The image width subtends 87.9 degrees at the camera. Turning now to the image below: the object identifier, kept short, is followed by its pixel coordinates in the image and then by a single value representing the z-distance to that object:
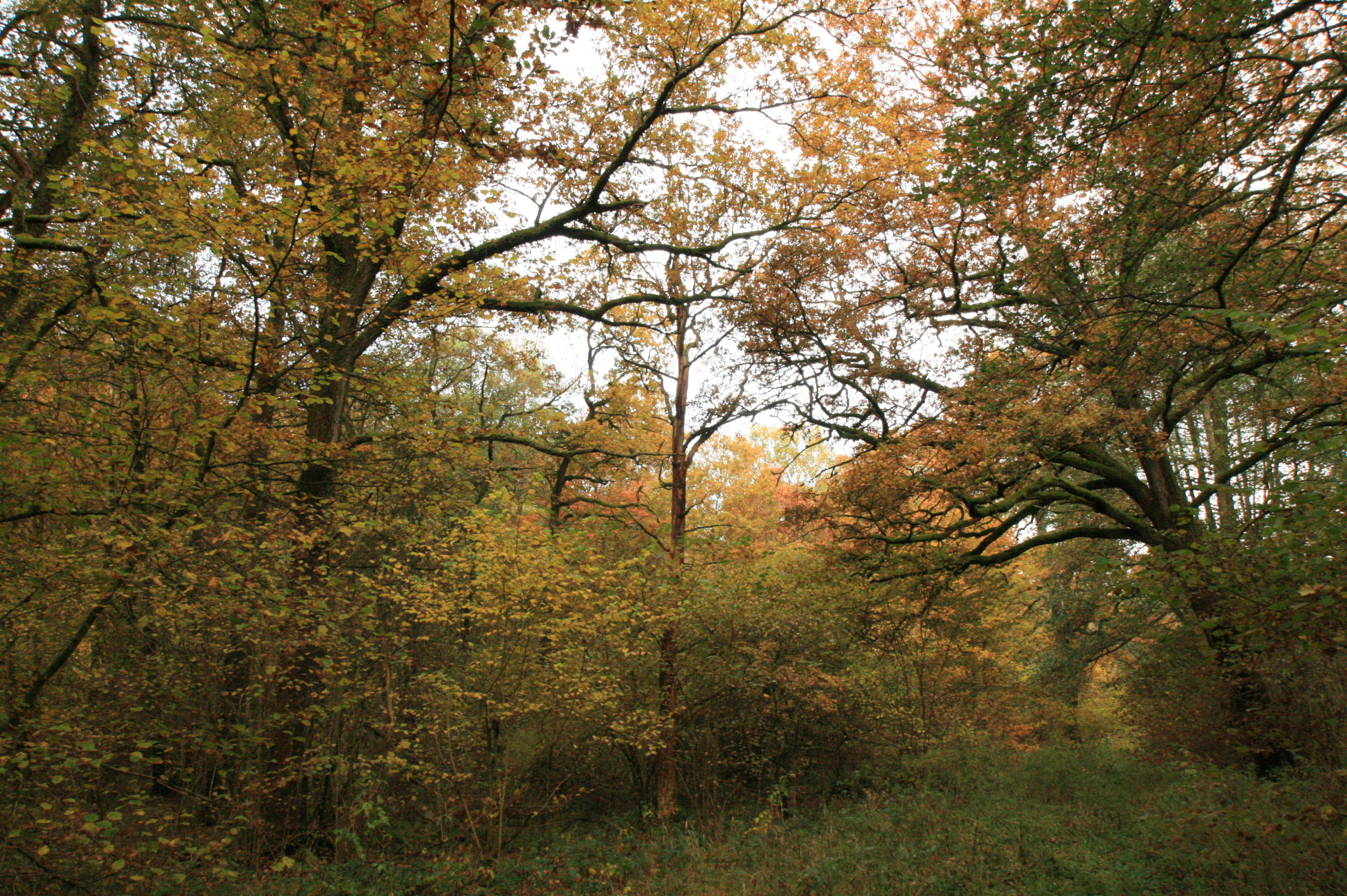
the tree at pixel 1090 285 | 4.69
